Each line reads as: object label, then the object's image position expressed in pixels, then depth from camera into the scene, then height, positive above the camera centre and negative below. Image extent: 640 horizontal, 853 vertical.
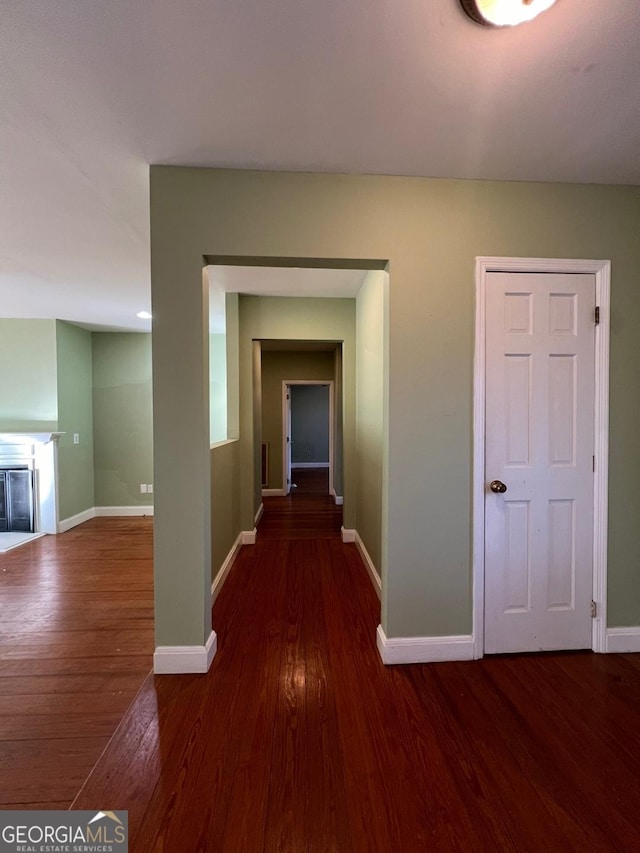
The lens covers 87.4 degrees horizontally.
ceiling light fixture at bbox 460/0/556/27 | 0.97 +1.20
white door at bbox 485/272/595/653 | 1.76 -0.23
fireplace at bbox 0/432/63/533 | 3.93 -0.76
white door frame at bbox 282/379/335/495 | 5.74 +0.47
